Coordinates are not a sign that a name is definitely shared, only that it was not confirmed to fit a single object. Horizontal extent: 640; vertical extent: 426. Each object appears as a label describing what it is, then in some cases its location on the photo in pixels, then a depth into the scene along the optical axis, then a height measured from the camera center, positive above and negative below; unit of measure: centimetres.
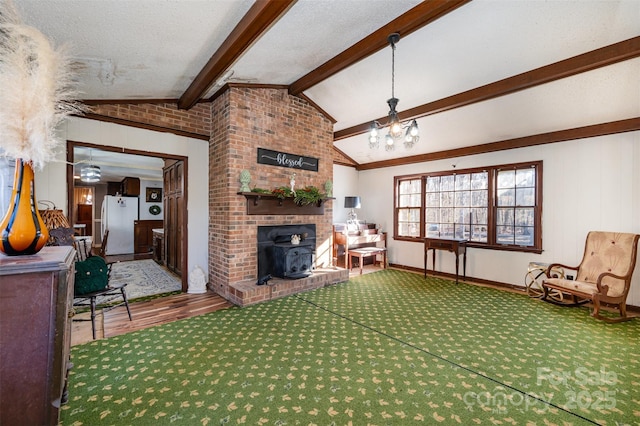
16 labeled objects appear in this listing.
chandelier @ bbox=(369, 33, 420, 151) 320 +95
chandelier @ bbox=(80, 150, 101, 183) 590 +72
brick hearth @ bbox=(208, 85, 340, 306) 434 +56
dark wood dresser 140 -65
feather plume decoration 149 +63
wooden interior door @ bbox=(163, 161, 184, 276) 542 -11
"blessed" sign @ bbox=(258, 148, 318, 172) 472 +88
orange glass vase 156 -8
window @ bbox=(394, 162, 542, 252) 507 +11
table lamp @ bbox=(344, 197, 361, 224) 684 +18
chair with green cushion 289 -74
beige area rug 452 -130
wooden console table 539 -68
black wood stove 464 -73
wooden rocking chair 367 -83
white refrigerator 846 -40
